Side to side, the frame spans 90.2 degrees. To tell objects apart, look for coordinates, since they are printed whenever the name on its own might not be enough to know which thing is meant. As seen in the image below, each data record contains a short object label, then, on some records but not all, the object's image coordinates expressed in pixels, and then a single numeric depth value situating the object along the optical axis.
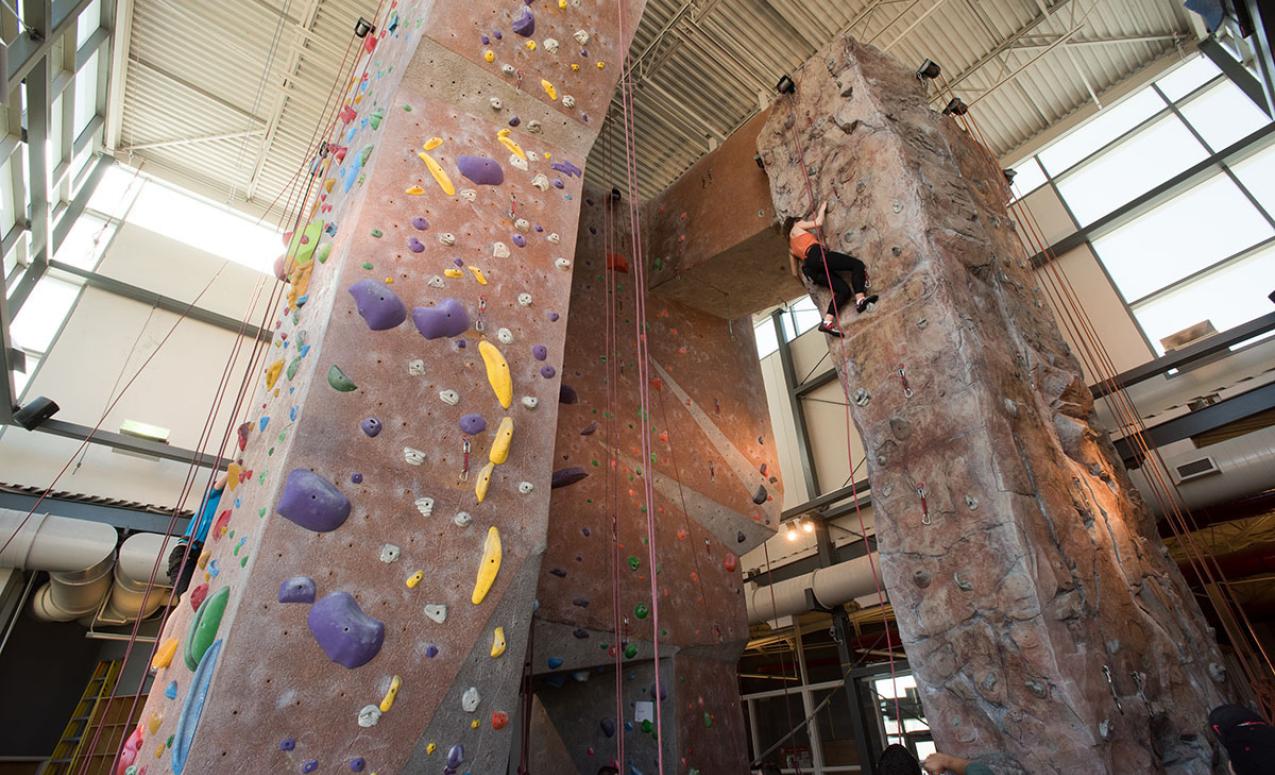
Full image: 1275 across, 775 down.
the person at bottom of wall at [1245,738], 2.05
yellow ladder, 6.15
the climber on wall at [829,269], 3.28
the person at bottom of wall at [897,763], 2.16
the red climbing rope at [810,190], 3.35
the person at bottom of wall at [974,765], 2.21
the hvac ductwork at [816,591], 6.53
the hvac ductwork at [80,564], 5.17
